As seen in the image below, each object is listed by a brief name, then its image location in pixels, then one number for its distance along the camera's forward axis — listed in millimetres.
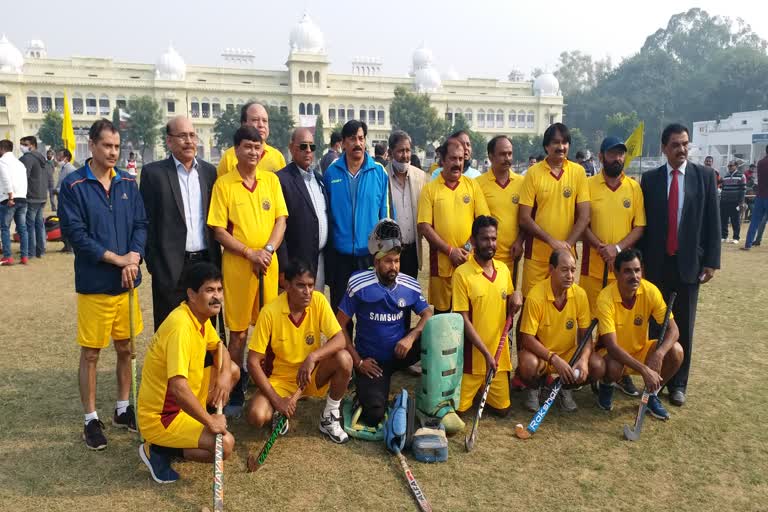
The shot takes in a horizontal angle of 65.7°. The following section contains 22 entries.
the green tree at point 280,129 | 56662
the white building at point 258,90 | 63562
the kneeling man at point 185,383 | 3582
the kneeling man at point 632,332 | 4594
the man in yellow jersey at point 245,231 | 4566
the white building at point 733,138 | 39688
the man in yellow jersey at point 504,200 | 5430
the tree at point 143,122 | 53094
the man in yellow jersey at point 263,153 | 5133
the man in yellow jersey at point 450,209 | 5219
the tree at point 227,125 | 54344
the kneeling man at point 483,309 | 4637
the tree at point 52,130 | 50625
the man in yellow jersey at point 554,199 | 5273
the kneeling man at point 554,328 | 4699
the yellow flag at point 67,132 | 14133
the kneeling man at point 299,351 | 4176
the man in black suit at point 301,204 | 5031
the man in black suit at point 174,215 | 4531
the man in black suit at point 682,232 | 4961
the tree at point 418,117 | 60875
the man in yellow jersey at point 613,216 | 5203
